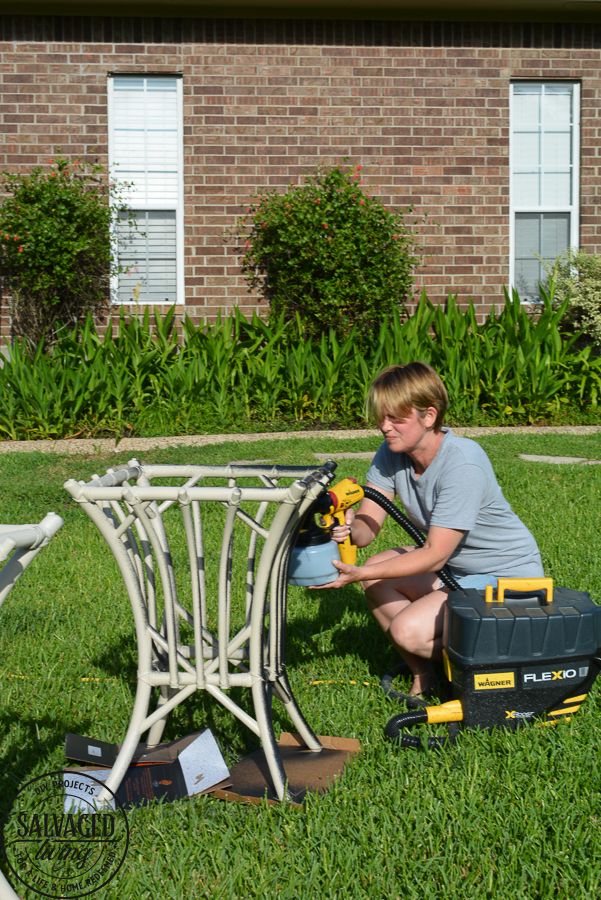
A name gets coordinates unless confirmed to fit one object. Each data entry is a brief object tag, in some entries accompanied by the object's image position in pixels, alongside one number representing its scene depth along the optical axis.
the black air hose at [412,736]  2.29
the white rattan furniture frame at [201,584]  1.80
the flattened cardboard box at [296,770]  2.08
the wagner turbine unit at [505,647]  2.13
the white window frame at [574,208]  9.24
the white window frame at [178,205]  8.73
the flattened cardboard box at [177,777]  2.07
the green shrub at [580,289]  8.66
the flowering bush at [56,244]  7.99
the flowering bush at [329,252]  8.10
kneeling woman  2.45
